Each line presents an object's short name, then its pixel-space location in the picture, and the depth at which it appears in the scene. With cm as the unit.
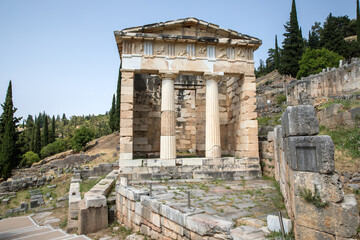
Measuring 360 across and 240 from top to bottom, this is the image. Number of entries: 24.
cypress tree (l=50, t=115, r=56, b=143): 5018
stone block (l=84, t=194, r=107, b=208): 760
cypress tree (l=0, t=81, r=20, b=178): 2823
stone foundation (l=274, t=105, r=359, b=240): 338
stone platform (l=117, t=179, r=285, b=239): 437
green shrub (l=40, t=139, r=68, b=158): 4291
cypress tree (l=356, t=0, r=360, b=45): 3928
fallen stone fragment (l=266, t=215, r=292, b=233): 396
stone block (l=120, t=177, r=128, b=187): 902
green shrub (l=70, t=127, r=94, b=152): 4059
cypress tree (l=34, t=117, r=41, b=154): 4516
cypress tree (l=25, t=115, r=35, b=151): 4609
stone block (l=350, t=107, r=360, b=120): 1185
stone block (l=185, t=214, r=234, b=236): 425
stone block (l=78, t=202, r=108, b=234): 748
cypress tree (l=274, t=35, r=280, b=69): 5368
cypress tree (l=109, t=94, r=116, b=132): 4361
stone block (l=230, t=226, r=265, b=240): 389
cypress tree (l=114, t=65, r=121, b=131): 3856
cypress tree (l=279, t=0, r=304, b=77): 4016
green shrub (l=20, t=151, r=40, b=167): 3625
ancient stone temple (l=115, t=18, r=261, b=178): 1127
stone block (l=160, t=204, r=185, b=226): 504
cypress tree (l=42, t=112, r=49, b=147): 4737
